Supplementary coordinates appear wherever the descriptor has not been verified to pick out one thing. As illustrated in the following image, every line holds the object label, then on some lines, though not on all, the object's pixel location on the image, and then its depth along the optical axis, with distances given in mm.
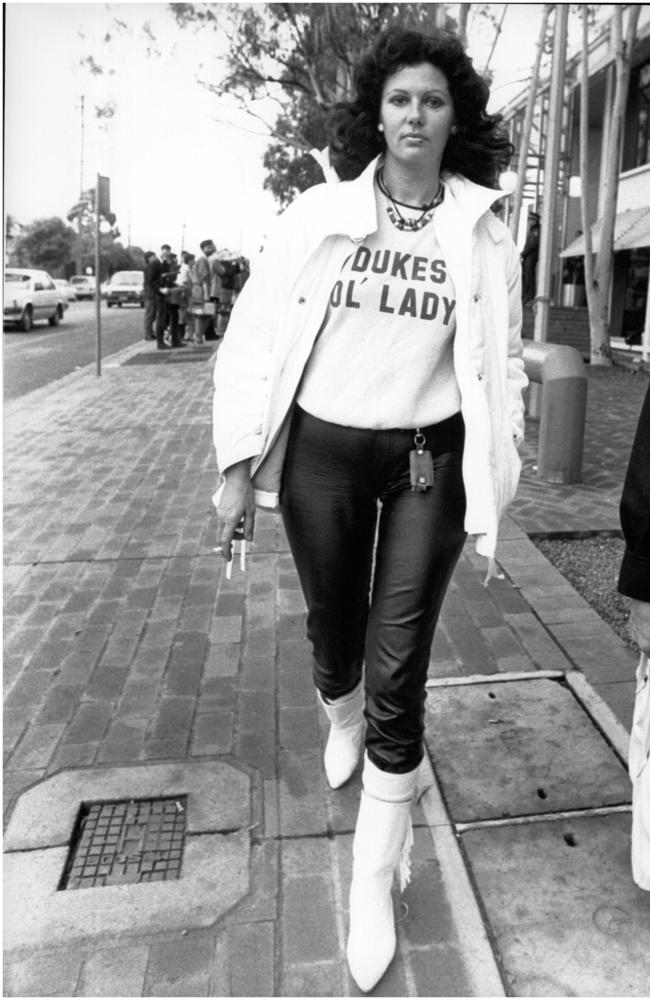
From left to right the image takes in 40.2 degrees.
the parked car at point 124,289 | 41231
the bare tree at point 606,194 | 13633
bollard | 6480
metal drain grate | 2479
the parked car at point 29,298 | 23328
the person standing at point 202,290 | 17500
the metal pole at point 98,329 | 13375
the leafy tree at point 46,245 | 77625
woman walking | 2178
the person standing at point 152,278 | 17094
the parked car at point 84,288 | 50500
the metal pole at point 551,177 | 9383
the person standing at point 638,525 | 1827
